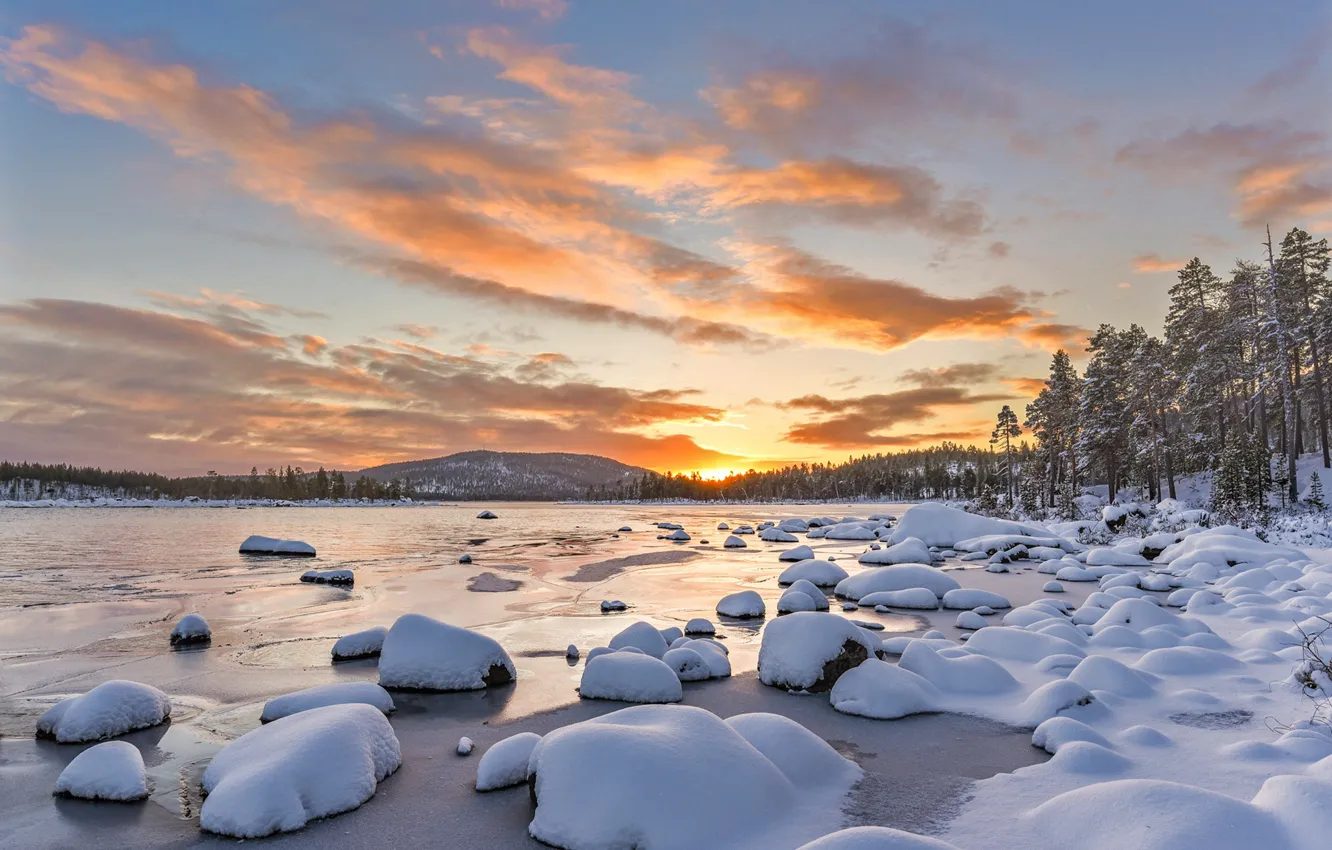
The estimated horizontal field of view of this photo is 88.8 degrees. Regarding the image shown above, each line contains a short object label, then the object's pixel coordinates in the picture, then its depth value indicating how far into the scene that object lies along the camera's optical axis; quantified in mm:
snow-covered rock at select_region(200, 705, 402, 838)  6316
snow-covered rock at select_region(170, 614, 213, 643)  14336
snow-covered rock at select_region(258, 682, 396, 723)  9375
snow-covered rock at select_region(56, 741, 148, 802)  7000
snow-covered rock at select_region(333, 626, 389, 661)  13320
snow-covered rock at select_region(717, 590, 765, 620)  18044
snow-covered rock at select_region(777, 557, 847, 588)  23625
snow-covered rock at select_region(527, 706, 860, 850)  6031
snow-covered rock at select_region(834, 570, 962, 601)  21344
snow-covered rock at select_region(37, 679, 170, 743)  8750
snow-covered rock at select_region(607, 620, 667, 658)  12711
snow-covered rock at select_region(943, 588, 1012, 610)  19094
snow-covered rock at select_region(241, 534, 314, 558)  37250
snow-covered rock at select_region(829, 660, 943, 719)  9961
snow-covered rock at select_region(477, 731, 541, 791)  7355
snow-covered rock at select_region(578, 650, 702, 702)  10602
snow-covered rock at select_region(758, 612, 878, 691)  11266
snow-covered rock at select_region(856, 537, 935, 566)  31250
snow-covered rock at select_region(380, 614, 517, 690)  11406
